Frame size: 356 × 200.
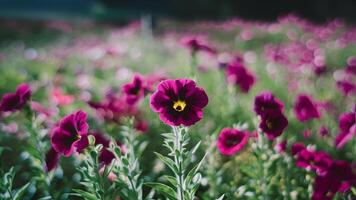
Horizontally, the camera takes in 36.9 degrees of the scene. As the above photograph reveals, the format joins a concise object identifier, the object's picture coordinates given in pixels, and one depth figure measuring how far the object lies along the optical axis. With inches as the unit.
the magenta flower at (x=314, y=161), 25.5
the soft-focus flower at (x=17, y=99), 27.2
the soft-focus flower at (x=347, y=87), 39.2
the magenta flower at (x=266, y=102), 26.7
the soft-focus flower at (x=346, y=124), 27.6
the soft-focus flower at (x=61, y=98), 40.4
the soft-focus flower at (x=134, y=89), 28.6
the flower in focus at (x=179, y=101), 22.4
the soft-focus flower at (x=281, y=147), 27.9
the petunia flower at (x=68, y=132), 24.1
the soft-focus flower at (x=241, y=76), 34.9
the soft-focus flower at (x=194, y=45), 33.9
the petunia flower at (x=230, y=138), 27.5
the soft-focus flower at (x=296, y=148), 27.0
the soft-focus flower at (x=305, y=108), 30.9
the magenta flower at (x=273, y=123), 25.4
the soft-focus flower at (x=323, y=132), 31.3
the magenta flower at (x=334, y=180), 25.1
